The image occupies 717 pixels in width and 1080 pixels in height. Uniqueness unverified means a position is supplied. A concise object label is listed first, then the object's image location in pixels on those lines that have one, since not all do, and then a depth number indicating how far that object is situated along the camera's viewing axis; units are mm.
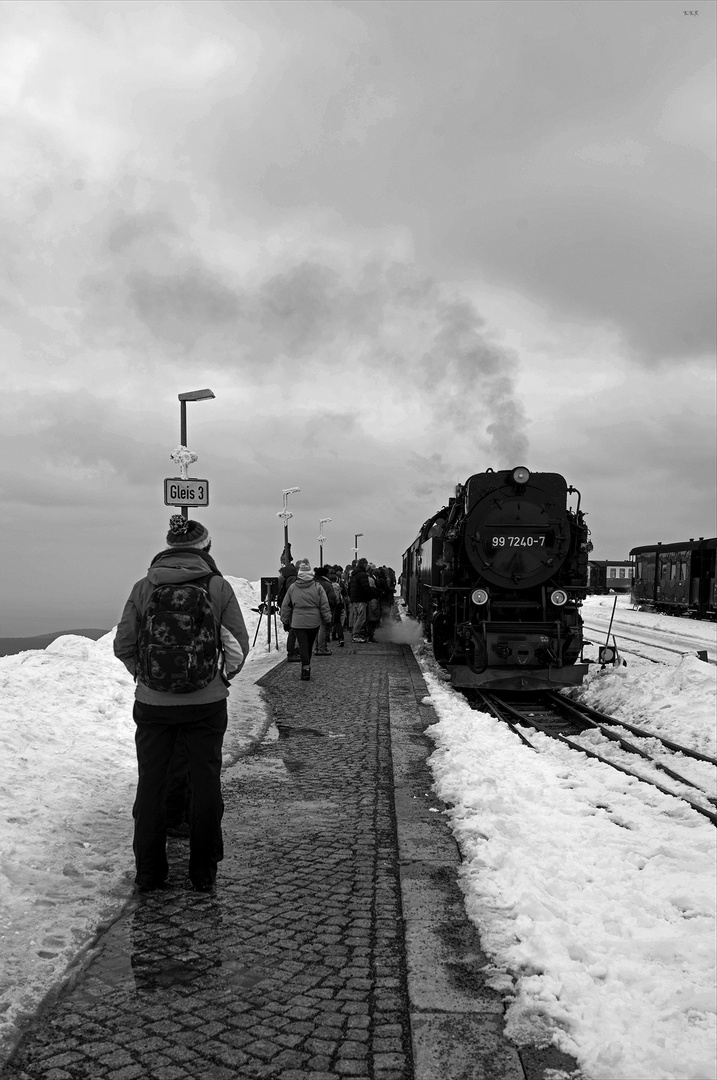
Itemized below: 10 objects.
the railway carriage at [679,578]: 33094
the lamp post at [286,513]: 28219
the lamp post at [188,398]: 14484
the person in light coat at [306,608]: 12875
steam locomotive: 13102
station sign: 11891
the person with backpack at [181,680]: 4258
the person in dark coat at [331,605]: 16656
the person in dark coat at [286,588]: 16058
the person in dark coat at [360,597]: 19438
